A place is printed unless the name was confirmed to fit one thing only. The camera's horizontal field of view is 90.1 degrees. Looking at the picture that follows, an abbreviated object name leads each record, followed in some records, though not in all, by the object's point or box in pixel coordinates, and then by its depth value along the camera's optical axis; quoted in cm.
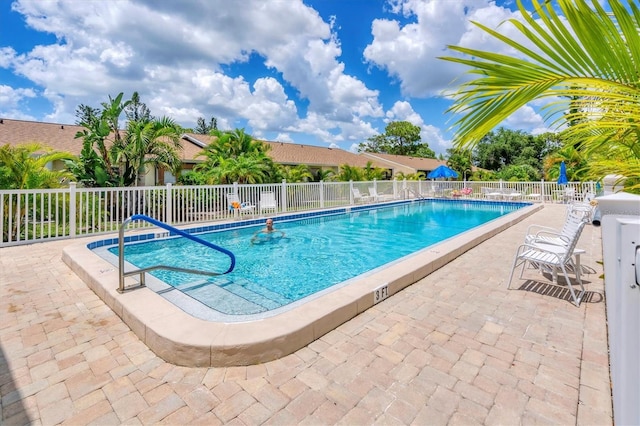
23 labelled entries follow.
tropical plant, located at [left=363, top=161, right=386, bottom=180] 2173
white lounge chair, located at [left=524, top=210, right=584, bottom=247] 435
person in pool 918
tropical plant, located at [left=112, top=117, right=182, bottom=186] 1143
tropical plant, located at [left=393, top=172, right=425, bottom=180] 2442
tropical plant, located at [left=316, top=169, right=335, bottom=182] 2098
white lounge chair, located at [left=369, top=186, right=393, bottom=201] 1792
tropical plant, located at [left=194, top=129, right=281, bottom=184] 1403
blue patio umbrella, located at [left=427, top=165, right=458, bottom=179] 2273
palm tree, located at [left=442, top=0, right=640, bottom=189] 152
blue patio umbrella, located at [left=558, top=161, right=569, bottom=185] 1784
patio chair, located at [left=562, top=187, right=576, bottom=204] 1736
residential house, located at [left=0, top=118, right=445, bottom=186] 1617
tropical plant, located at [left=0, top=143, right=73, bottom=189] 780
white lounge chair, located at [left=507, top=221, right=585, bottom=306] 396
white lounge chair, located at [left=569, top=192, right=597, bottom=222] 415
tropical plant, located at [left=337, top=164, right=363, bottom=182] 1962
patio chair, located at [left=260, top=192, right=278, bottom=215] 1208
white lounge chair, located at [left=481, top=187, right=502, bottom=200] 2055
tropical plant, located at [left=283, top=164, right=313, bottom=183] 1741
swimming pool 265
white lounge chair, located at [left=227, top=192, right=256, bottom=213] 1080
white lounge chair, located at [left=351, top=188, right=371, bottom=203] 1644
